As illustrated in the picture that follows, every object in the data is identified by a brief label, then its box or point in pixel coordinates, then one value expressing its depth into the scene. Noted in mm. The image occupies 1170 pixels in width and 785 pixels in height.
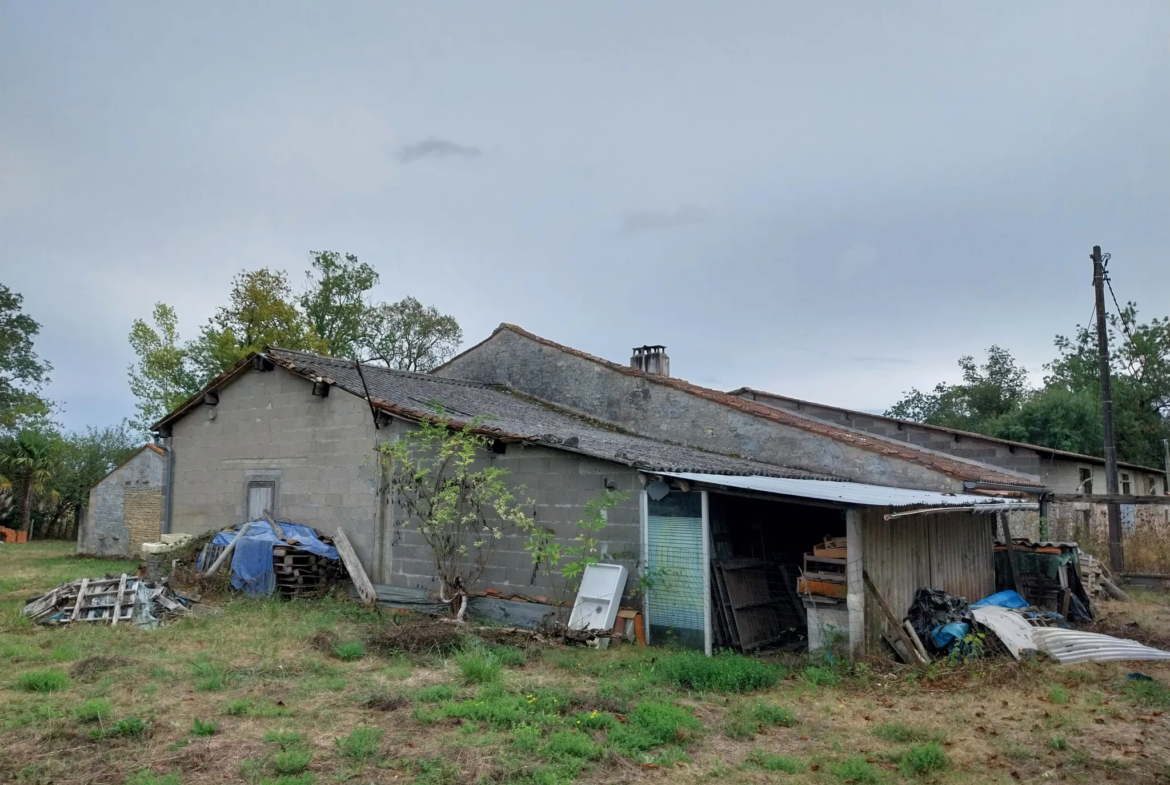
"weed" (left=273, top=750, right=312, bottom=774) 5511
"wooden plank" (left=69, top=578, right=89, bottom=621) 10850
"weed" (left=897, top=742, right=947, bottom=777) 5766
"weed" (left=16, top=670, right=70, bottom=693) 7531
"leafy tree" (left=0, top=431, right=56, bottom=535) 29828
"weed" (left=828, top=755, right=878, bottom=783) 5625
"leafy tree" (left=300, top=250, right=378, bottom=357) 37250
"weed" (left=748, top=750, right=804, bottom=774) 5770
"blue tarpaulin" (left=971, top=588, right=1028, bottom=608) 11797
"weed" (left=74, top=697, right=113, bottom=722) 6570
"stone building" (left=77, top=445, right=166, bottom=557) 20703
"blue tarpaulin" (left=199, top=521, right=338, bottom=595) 12789
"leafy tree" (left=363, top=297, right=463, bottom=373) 39188
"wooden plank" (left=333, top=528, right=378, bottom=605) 12544
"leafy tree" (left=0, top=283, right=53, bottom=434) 33594
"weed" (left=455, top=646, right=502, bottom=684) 7930
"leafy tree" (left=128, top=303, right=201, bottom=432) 32844
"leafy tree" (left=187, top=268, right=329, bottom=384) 32219
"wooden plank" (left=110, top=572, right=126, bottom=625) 10941
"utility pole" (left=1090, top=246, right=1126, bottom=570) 16734
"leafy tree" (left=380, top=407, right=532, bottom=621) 11414
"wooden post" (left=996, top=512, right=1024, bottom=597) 13172
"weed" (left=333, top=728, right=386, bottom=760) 5836
